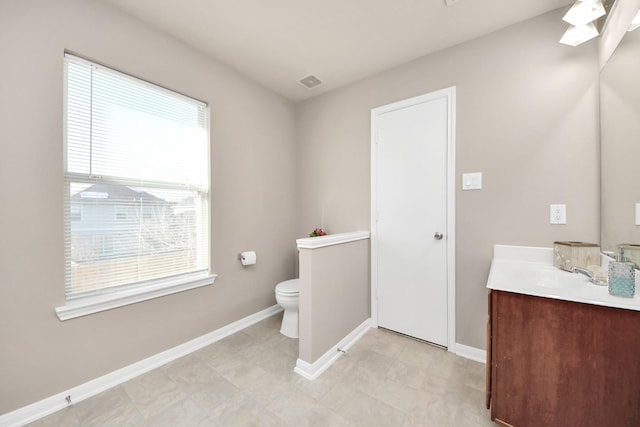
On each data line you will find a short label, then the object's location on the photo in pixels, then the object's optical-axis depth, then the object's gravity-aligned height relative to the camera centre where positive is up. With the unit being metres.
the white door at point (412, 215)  2.01 -0.03
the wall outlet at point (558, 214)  1.59 -0.02
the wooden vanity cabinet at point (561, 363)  0.94 -0.64
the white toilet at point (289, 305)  2.14 -0.83
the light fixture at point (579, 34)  1.44 +1.07
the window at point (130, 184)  1.51 +0.21
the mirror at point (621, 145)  1.13 +0.34
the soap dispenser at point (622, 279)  0.99 -0.28
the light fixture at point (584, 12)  1.35 +1.14
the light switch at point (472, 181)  1.85 +0.24
